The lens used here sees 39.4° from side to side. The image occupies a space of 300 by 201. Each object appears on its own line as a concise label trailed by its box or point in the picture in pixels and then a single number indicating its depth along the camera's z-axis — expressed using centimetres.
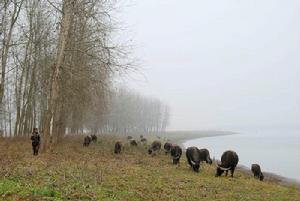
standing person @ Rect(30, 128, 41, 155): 2360
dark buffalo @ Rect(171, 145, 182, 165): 2909
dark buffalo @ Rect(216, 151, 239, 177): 2453
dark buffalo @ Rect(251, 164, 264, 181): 2995
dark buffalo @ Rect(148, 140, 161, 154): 3896
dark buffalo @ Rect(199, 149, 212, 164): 3143
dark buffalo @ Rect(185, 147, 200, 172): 2530
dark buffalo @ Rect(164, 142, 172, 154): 3889
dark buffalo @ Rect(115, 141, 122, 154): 3285
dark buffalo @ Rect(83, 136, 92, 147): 3646
